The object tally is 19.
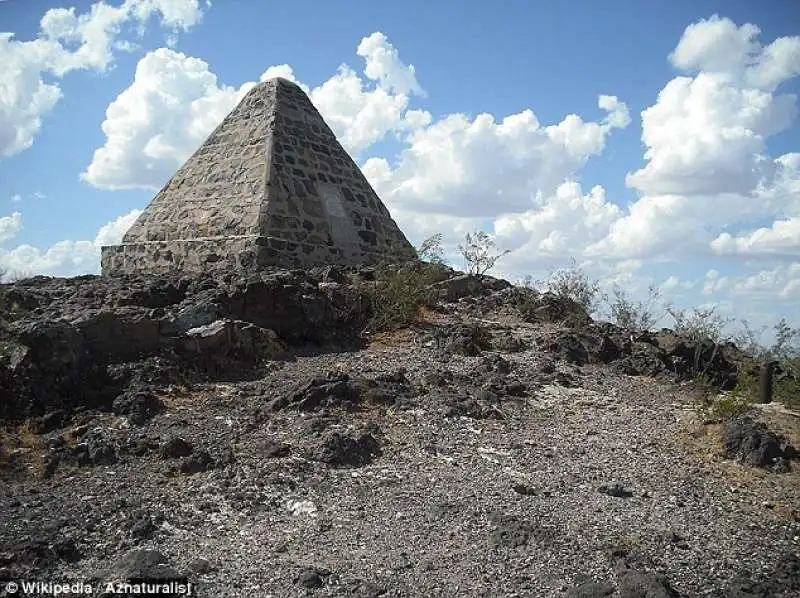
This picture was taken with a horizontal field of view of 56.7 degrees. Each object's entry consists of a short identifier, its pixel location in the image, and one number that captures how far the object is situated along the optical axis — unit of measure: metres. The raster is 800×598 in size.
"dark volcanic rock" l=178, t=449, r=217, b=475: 4.77
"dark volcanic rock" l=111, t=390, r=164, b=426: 5.68
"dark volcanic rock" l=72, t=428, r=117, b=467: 4.95
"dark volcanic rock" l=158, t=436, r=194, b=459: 4.97
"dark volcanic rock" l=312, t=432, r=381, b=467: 4.95
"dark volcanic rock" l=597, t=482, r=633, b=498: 4.66
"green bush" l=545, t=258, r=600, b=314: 10.64
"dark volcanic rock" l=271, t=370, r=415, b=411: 5.90
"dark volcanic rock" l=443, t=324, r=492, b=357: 7.74
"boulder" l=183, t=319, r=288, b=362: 6.84
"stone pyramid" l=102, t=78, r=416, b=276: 10.30
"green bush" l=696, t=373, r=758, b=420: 6.13
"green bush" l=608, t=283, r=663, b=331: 10.02
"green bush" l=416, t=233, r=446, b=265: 10.72
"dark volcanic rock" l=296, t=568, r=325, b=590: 3.52
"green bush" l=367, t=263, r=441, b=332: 8.64
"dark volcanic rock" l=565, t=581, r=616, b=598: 3.52
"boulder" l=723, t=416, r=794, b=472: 5.25
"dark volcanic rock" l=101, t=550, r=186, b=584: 3.54
